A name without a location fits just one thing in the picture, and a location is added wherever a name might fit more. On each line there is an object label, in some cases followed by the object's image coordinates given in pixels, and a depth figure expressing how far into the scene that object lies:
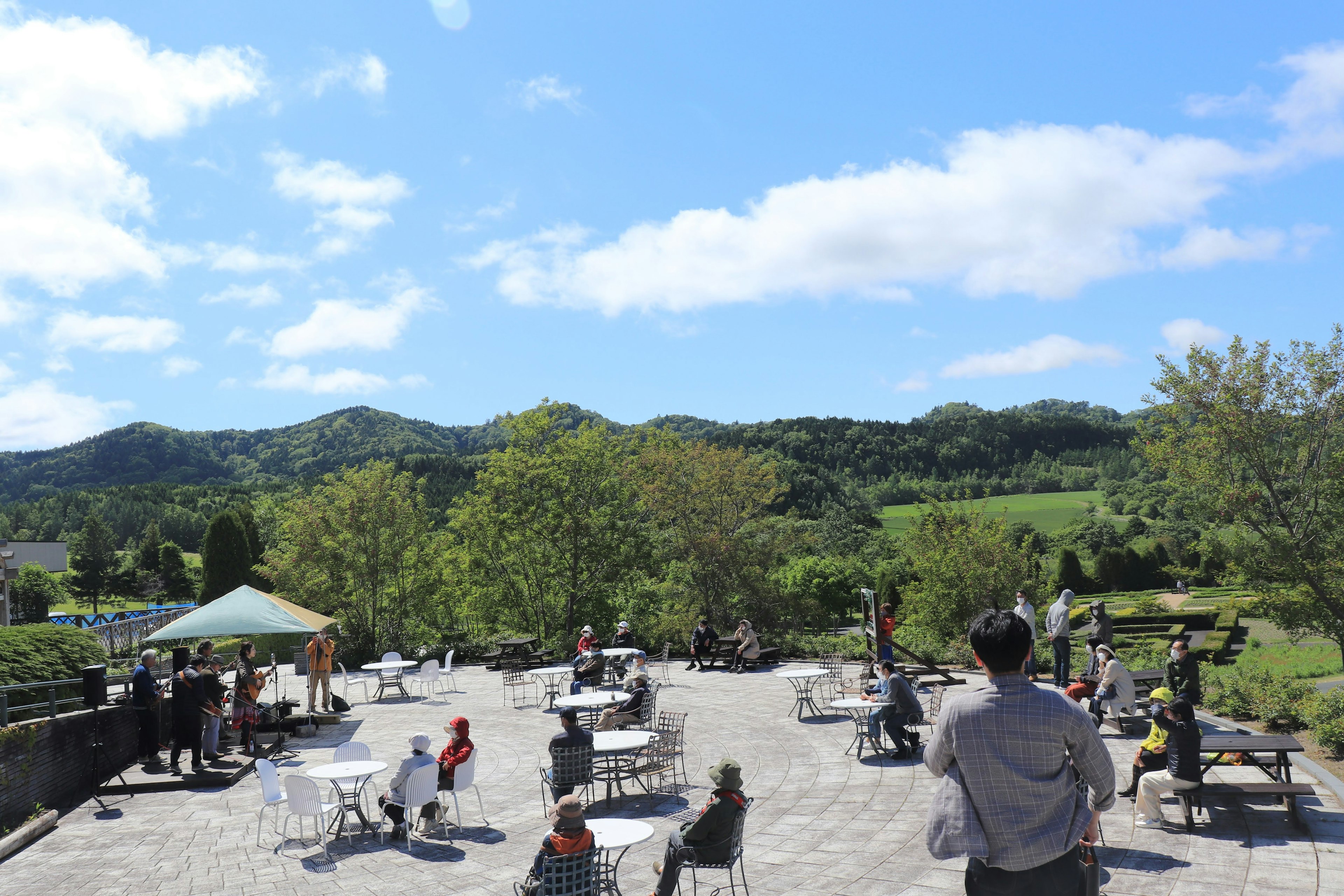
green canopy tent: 12.10
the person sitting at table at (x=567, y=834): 5.19
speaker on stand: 9.89
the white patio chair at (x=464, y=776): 8.02
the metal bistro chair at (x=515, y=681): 14.82
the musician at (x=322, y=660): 13.95
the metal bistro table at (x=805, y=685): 12.27
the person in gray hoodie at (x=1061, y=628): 11.80
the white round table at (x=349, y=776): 7.88
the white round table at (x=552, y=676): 14.39
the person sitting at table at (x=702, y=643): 18.06
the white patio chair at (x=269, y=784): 7.75
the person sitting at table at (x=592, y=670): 14.28
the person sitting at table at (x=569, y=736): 7.89
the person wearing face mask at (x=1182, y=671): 9.54
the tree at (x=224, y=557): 40.03
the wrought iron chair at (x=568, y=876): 5.07
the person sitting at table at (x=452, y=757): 7.86
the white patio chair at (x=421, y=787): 7.55
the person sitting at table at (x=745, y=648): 17.12
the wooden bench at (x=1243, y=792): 6.49
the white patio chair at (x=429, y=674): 15.58
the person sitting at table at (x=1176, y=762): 6.62
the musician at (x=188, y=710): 10.25
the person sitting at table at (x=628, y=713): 10.72
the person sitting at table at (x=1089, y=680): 8.88
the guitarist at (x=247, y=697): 11.78
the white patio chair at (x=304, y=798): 7.32
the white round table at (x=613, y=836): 5.57
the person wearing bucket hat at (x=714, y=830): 5.49
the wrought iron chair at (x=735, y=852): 5.53
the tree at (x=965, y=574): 23.00
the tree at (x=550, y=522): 23.75
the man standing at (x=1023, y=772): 2.57
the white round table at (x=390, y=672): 15.91
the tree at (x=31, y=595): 46.50
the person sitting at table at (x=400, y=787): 7.75
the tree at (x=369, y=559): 23.97
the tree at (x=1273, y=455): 20.92
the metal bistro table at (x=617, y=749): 8.27
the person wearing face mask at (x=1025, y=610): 11.33
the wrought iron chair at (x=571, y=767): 7.89
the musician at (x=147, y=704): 10.59
